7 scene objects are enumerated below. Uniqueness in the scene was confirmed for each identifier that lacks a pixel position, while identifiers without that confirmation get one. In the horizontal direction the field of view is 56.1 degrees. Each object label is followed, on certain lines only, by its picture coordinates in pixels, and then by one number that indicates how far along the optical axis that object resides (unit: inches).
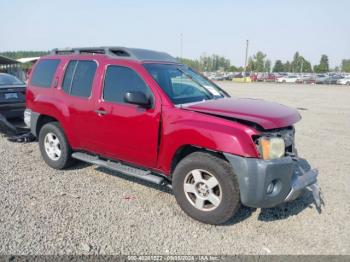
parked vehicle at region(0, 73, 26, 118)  302.4
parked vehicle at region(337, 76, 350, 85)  1940.5
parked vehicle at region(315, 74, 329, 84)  2093.9
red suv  141.0
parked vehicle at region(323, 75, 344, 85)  2047.6
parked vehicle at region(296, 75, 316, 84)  2170.3
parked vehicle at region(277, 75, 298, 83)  2312.4
